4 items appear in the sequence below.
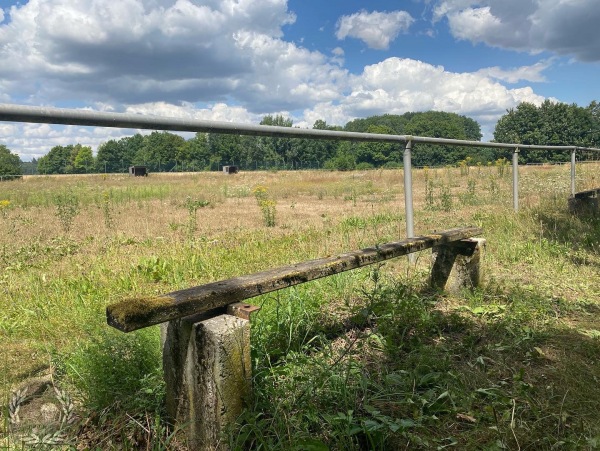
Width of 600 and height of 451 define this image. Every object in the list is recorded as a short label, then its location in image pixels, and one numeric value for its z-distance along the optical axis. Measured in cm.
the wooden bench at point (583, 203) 651
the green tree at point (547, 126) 7462
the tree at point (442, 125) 9769
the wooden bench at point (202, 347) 145
